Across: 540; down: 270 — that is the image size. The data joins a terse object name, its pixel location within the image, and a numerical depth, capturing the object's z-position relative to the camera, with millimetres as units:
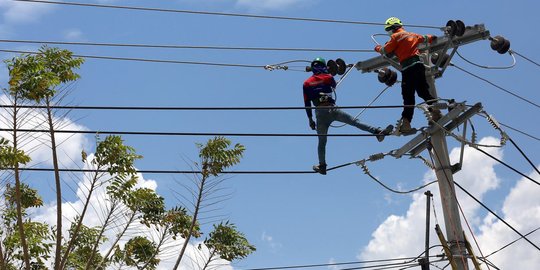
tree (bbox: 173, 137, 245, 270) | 12359
